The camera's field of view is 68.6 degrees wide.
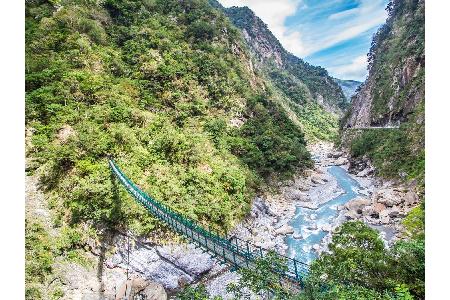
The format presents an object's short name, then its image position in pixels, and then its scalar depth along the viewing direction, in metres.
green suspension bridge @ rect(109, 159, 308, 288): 10.97
